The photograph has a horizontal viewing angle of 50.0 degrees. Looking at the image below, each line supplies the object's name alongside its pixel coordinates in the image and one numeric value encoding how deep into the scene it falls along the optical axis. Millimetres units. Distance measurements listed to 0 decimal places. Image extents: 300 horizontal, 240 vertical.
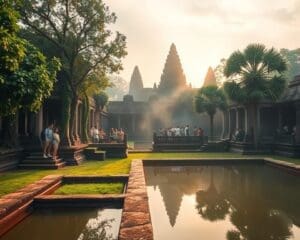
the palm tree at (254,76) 21656
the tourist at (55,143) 15266
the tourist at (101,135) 27442
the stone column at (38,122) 17634
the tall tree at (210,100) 29312
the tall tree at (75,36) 17016
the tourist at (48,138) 15084
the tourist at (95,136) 23953
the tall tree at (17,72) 7051
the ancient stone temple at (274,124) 20594
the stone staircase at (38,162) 14423
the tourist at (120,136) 24666
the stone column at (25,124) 19020
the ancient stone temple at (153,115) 43312
